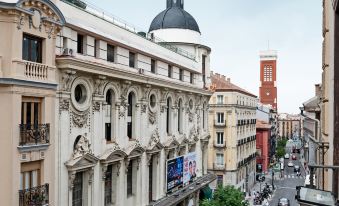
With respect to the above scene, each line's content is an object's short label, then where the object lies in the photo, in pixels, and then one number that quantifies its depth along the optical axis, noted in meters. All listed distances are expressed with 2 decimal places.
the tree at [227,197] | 34.75
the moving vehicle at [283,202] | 54.08
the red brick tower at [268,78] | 146.75
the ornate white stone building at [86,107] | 16.78
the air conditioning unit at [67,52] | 19.97
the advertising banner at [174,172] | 32.96
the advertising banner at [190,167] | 36.69
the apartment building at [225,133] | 60.97
